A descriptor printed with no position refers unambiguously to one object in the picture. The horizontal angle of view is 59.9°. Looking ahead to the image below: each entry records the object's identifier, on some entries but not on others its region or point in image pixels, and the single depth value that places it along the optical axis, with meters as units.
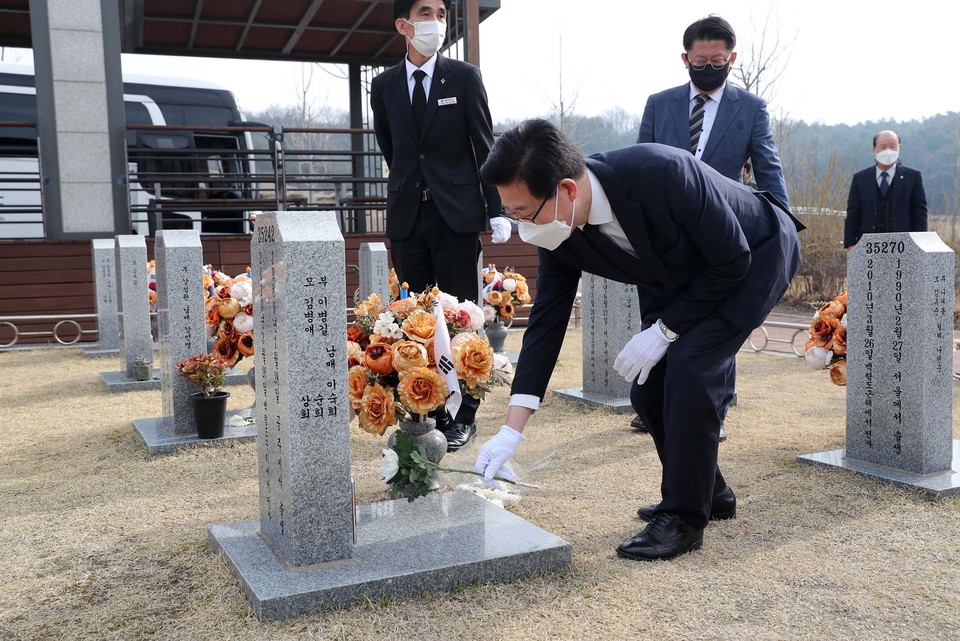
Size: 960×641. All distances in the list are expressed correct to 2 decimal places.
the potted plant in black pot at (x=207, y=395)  4.10
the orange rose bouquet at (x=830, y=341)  4.19
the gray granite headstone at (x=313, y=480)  2.19
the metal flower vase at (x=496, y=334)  7.05
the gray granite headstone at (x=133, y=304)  6.04
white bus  12.23
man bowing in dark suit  2.28
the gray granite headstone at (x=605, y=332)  5.04
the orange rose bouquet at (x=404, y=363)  2.93
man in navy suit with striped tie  3.85
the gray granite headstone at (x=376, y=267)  7.07
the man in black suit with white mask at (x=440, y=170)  3.86
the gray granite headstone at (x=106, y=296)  7.44
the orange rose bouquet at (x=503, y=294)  7.13
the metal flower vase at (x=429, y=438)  3.15
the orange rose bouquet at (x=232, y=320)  4.38
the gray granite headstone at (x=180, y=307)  4.27
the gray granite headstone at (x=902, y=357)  3.35
